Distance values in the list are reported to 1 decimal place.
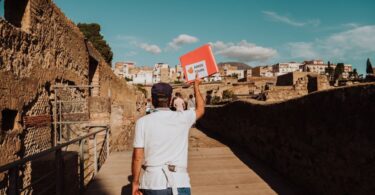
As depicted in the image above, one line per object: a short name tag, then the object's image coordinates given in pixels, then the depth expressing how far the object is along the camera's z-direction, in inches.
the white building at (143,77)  5460.6
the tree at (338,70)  3535.4
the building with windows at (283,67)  6520.7
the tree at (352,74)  3626.5
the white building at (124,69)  5653.5
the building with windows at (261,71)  5025.6
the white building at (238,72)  6604.3
